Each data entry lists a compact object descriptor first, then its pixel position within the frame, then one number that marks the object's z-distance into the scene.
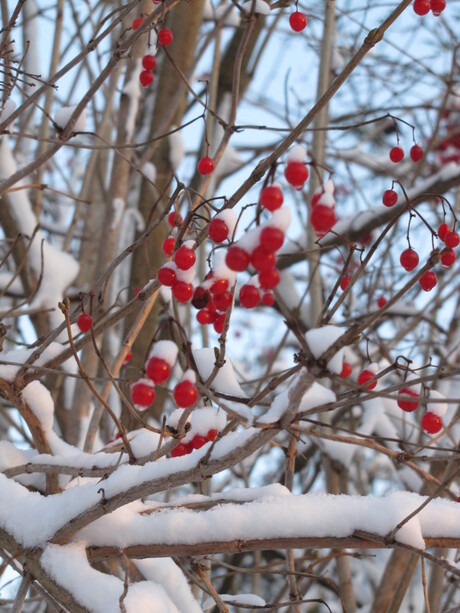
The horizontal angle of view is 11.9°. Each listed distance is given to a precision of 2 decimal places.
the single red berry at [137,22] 0.95
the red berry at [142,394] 0.81
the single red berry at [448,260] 0.81
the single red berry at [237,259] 0.72
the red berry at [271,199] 0.73
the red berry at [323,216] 0.73
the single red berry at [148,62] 0.97
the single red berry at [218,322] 0.80
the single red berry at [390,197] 0.87
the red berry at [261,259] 0.72
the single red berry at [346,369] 0.79
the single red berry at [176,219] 0.84
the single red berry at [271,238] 0.72
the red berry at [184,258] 0.79
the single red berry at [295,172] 0.75
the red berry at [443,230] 0.87
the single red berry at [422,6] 0.91
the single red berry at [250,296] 0.76
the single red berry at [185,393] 0.78
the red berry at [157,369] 0.79
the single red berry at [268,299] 0.88
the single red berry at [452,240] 0.81
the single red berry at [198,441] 0.82
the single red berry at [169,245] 0.86
